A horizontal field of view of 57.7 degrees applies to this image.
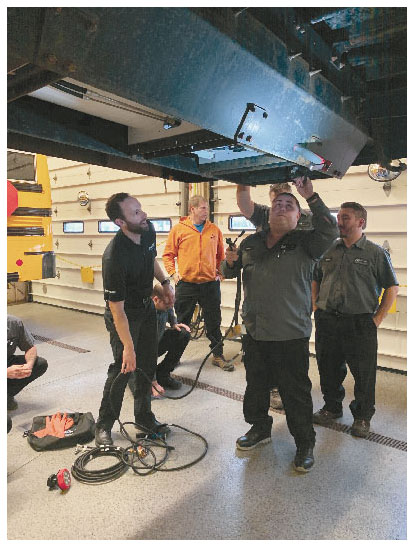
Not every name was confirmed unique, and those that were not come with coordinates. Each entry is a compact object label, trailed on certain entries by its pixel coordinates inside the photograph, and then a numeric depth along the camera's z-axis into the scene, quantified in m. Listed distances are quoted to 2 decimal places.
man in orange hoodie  4.08
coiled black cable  2.26
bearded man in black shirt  2.33
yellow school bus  5.10
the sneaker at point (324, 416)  2.93
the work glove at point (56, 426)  2.66
